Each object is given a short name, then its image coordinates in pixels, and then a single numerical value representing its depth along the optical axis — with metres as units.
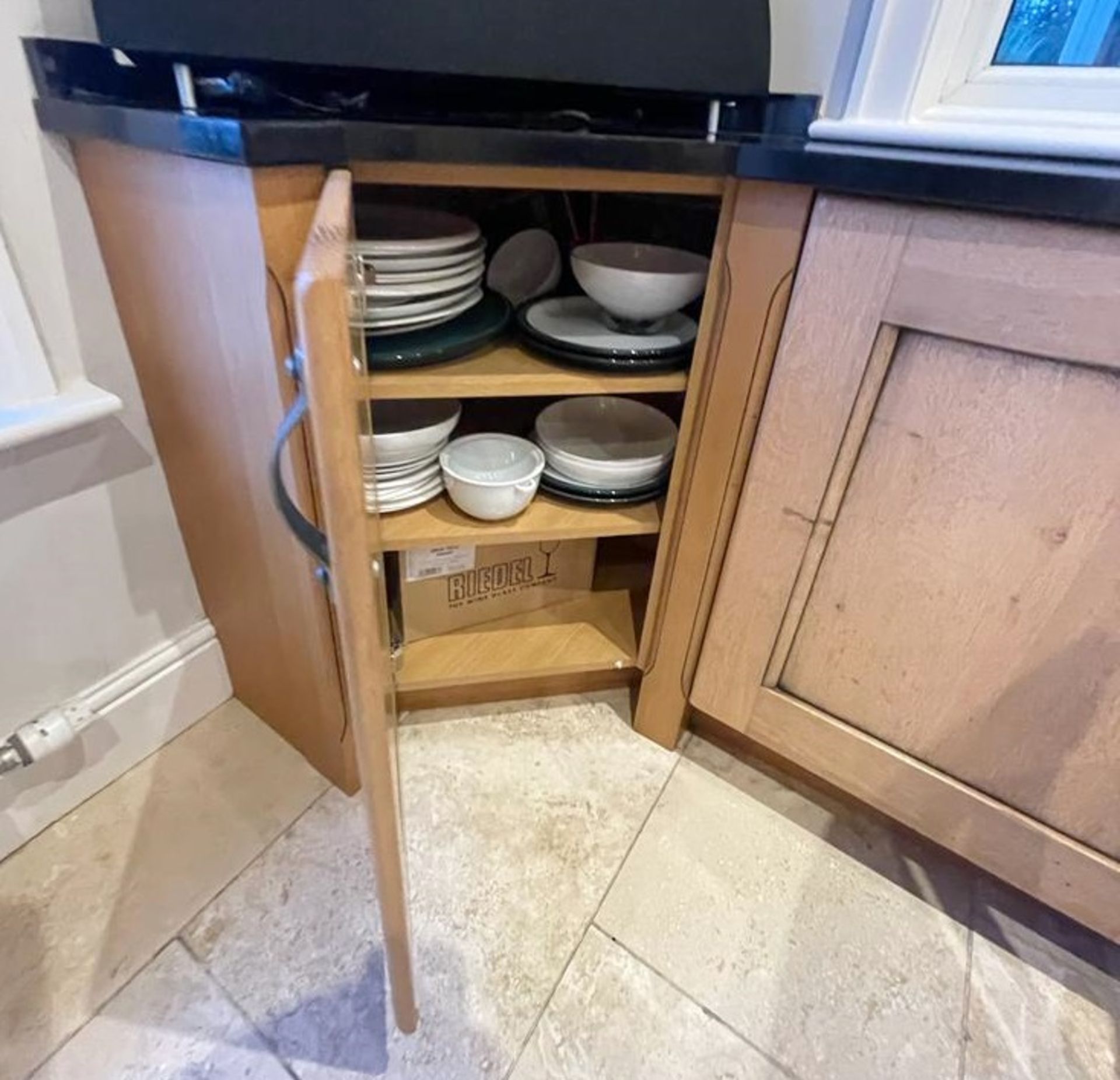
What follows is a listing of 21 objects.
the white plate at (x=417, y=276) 0.74
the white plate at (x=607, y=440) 1.00
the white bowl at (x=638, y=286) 0.84
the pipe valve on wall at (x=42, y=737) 0.89
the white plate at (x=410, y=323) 0.78
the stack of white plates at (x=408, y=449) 0.90
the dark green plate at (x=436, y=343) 0.78
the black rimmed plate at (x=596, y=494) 1.00
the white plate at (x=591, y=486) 1.00
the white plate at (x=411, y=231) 0.73
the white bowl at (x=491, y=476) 0.92
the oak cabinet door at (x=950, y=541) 0.63
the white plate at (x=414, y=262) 0.73
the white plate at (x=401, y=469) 0.92
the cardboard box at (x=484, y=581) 1.08
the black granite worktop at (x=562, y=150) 0.55
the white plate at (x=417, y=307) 0.77
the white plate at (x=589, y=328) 0.88
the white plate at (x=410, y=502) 0.93
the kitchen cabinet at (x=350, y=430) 0.46
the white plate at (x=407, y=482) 0.93
